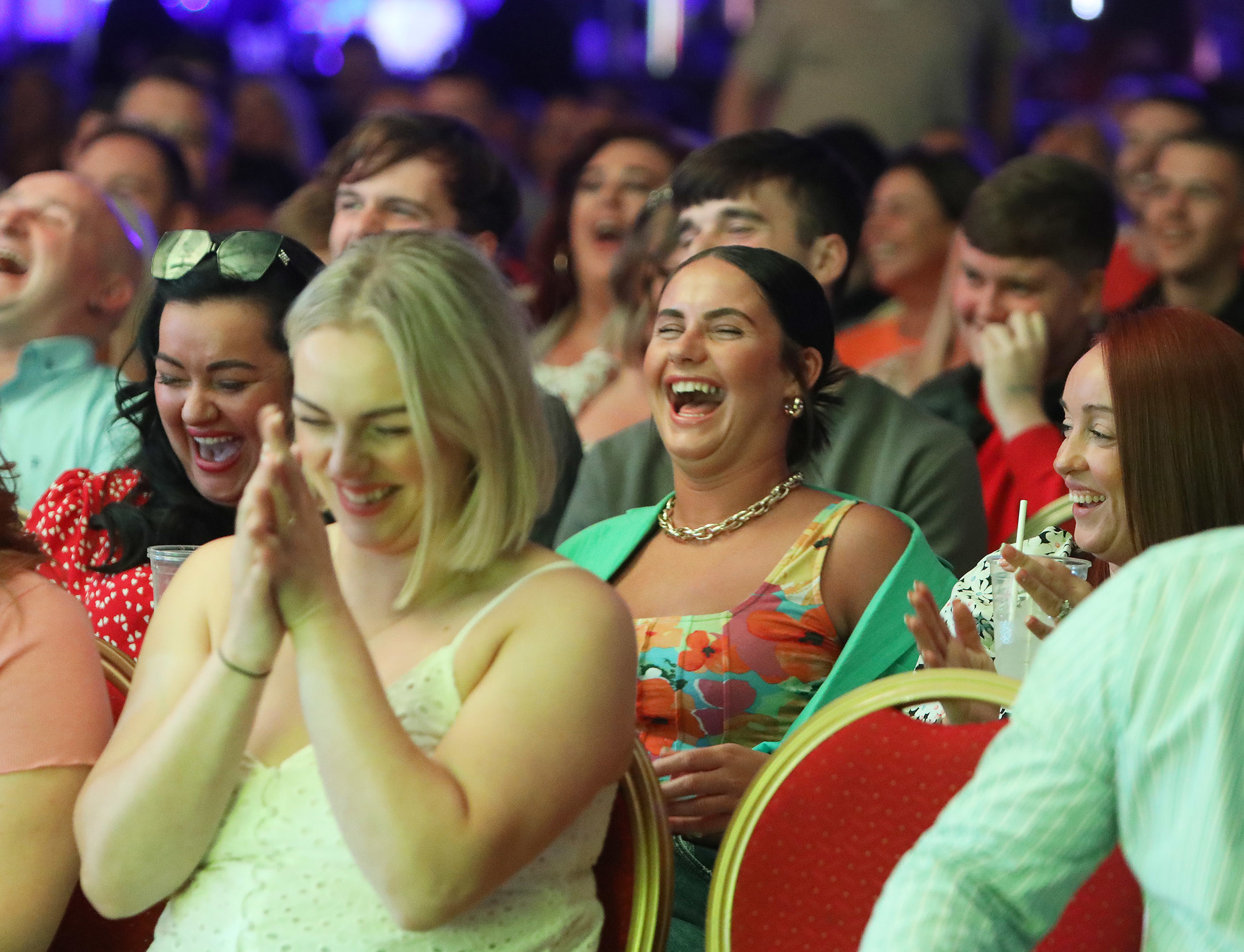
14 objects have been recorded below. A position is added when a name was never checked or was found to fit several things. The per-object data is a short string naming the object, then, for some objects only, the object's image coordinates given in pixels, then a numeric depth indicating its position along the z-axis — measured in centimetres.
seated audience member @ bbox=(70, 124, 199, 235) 856
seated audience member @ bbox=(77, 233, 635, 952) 284
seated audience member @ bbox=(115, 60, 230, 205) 1052
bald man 616
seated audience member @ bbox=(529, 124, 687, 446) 825
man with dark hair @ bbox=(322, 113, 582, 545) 665
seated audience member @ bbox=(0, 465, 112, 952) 329
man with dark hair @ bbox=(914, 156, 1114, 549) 645
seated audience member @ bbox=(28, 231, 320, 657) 457
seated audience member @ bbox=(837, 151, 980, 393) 891
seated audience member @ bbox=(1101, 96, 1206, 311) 912
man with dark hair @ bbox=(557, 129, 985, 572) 543
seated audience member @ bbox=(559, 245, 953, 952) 423
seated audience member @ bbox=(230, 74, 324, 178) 1260
